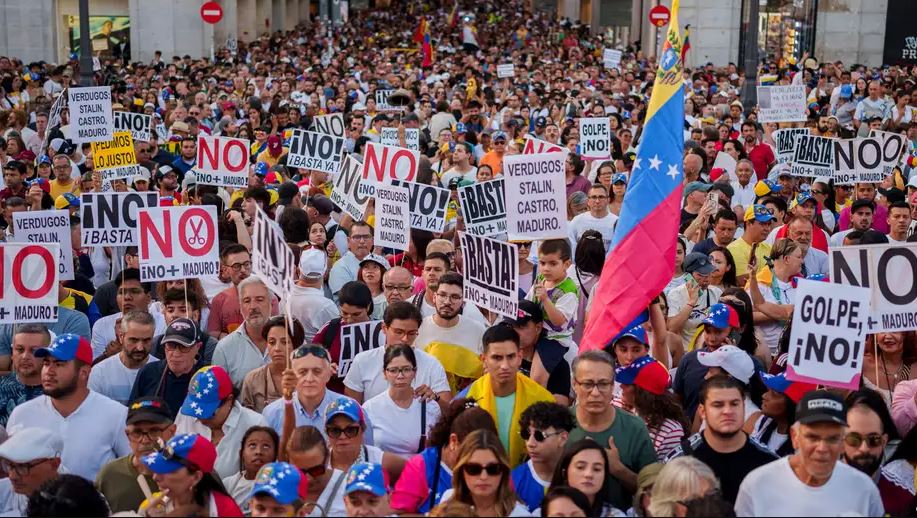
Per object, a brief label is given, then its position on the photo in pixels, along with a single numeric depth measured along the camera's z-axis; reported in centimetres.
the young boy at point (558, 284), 950
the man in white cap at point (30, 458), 695
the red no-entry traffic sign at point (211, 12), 4159
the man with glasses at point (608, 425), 714
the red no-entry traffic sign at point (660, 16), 3938
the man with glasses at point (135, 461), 720
